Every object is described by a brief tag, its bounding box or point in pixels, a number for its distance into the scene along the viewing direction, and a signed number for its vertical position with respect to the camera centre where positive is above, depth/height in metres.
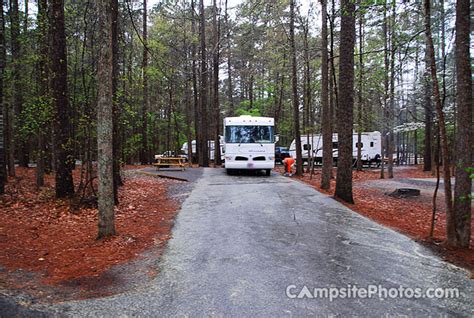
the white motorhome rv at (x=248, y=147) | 16.39 +0.27
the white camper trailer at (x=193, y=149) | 39.41 +0.51
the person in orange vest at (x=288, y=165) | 19.91 -0.77
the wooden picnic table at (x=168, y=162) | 20.52 -0.55
